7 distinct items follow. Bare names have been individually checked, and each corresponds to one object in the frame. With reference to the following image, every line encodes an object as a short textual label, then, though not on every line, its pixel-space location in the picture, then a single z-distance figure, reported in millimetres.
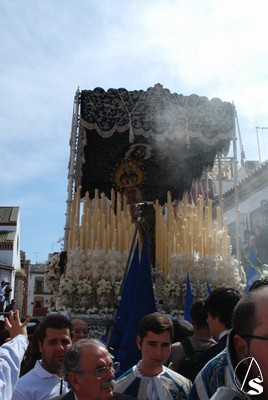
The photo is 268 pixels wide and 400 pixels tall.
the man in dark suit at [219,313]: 2955
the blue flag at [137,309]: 4492
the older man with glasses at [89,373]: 2305
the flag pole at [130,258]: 5085
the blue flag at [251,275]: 6597
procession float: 8039
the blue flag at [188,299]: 6670
